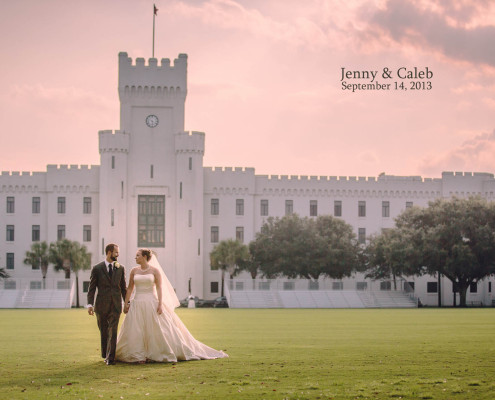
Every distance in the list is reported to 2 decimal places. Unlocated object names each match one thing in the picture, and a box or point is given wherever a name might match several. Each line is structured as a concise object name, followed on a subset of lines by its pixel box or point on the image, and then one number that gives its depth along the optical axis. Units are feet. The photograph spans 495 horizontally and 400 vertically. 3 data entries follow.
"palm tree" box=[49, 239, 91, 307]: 242.99
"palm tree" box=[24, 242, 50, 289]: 246.06
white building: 257.55
